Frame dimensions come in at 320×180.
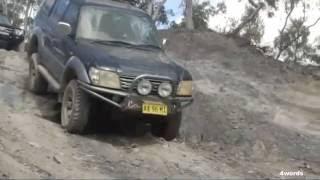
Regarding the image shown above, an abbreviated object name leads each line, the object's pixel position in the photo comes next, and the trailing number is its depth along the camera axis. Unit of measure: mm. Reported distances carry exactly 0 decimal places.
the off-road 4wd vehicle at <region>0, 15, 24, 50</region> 19828
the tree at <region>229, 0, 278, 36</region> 26797
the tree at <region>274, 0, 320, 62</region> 27933
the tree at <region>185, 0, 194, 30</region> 23172
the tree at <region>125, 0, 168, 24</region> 24255
